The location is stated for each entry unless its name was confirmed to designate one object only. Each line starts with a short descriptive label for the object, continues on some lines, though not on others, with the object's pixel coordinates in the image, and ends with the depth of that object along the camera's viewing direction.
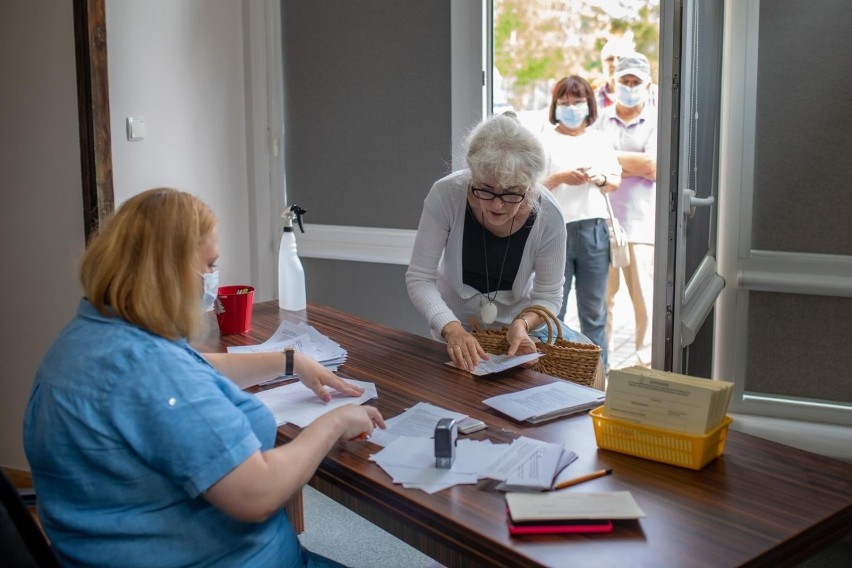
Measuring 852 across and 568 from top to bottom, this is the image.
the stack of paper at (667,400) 1.63
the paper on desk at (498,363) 2.18
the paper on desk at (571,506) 1.41
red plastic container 2.51
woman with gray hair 2.58
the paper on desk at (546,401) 1.89
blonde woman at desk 1.35
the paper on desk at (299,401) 1.91
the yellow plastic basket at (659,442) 1.62
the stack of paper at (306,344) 2.27
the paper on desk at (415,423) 1.79
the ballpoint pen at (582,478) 1.56
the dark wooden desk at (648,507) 1.35
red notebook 1.40
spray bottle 2.74
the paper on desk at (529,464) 1.55
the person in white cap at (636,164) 4.36
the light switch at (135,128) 3.28
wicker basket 2.29
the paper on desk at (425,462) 1.59
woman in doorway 4.12
